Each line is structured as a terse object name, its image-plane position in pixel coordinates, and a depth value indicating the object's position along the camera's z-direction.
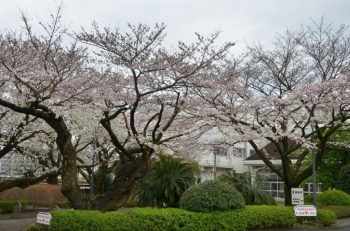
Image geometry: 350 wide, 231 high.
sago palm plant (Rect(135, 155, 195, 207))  14.18
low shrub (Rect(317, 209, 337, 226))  14.10
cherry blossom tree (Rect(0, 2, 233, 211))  9.92
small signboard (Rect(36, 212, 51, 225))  10.50
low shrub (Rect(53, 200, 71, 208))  21.90
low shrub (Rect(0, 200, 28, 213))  19.86
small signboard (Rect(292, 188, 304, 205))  14.13
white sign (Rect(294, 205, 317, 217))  13.46
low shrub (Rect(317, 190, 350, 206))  18.73
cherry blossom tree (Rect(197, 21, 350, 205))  13.54
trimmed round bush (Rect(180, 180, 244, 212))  11.57
